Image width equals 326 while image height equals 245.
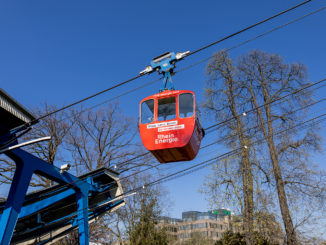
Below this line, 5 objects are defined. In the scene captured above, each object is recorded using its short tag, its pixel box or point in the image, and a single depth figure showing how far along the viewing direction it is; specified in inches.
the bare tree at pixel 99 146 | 971.9
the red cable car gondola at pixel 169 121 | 341.4
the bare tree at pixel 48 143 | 880.9
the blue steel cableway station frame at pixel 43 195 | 414.3
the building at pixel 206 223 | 3907.5
